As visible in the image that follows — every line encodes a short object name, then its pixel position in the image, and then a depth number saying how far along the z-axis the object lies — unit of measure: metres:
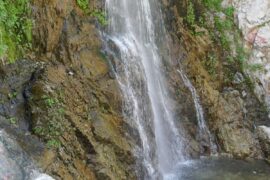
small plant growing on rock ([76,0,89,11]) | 8.17
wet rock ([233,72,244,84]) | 11.15
